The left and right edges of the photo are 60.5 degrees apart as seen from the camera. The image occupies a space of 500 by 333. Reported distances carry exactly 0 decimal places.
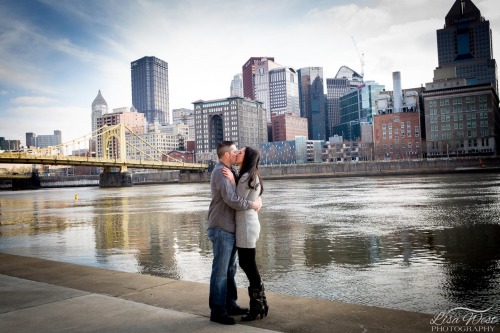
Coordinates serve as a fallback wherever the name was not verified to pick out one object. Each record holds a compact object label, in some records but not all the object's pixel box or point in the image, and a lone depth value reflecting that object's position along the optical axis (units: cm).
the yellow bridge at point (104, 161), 8244
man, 543
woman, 556
